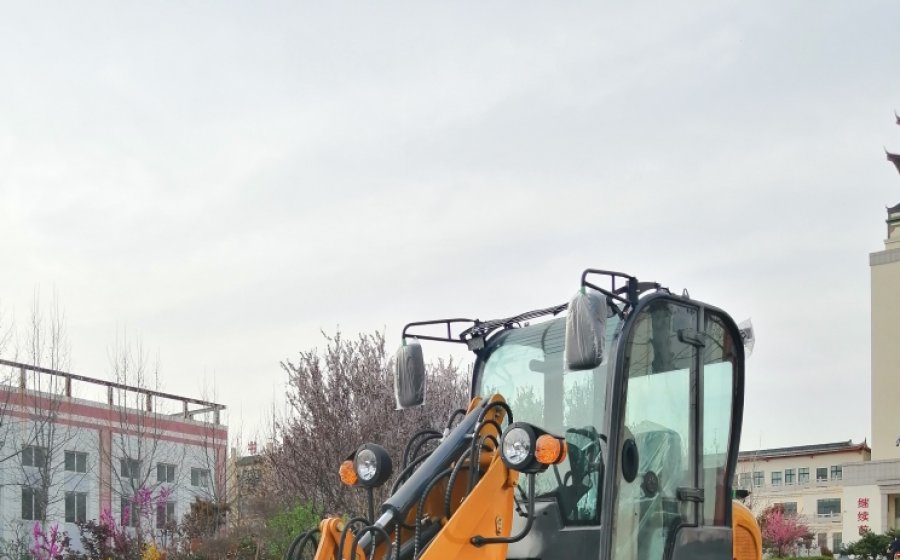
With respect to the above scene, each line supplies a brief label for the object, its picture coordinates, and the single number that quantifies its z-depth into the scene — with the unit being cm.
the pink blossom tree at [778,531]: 4291
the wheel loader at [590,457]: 568
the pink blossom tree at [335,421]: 1712
